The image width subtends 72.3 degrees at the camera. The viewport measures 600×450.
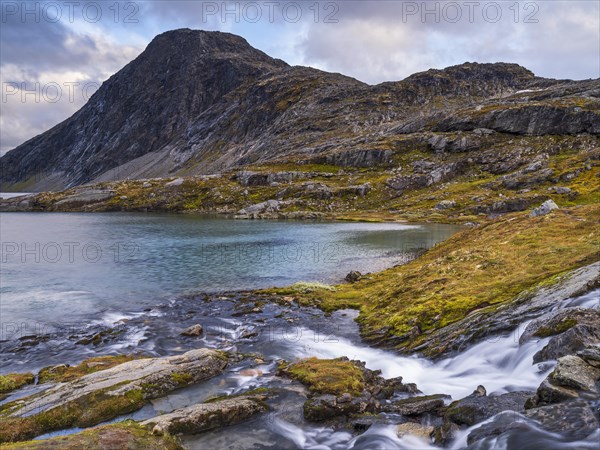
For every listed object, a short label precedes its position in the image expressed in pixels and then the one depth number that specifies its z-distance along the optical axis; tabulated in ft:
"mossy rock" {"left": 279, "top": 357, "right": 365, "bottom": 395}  52.95
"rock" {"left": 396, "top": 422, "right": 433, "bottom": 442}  40.83
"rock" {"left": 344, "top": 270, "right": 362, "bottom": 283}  131.95
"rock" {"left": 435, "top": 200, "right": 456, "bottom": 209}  376.48
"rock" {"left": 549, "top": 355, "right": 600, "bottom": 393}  37.63
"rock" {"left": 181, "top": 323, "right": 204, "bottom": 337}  83.51
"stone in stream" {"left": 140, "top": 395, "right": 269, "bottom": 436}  42.96
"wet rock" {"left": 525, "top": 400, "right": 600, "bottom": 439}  33.22
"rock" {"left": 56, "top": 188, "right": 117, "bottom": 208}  560.20
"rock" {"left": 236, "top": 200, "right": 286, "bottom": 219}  410.52
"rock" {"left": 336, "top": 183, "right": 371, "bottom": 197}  458.50
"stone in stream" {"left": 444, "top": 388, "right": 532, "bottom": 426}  40.06
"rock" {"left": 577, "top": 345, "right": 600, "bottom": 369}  40.52
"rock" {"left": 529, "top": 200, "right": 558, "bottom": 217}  155.20
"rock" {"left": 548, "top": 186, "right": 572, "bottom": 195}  349.82
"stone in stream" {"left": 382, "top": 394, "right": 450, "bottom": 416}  45.29
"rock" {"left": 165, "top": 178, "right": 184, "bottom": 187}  557.74
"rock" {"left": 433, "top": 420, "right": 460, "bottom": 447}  38.86
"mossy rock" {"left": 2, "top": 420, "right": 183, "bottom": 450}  35.99
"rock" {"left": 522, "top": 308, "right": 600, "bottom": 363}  45.19
